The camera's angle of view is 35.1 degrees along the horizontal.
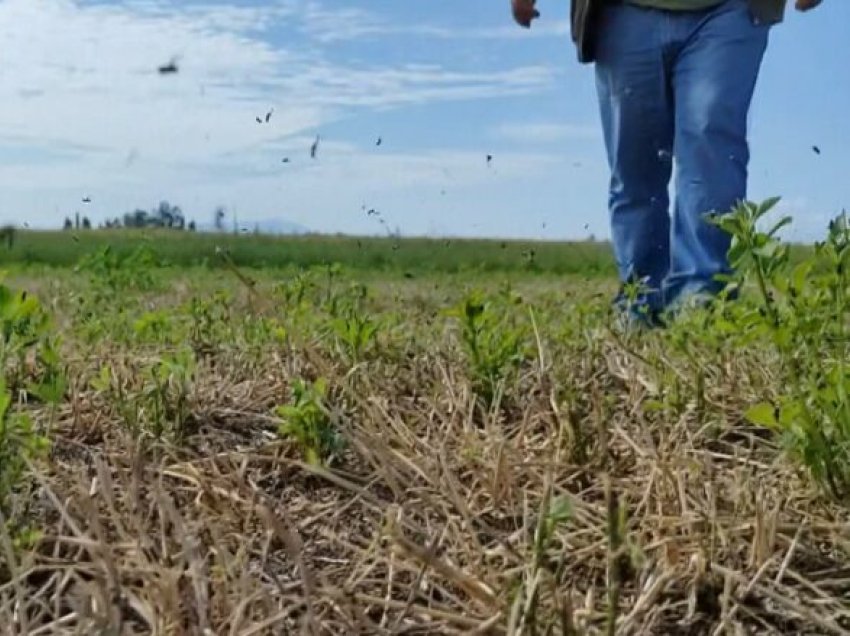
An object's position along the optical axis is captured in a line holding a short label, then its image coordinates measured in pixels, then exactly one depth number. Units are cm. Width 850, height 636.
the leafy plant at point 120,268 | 607
